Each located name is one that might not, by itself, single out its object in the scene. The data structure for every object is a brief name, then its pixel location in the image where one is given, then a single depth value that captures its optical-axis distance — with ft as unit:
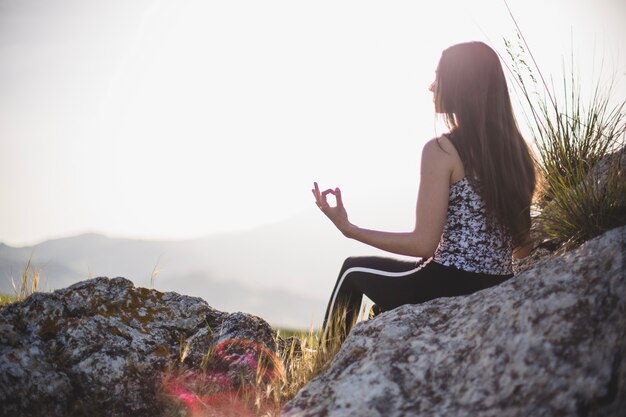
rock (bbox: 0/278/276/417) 9.88
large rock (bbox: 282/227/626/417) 6.35
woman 10.14
